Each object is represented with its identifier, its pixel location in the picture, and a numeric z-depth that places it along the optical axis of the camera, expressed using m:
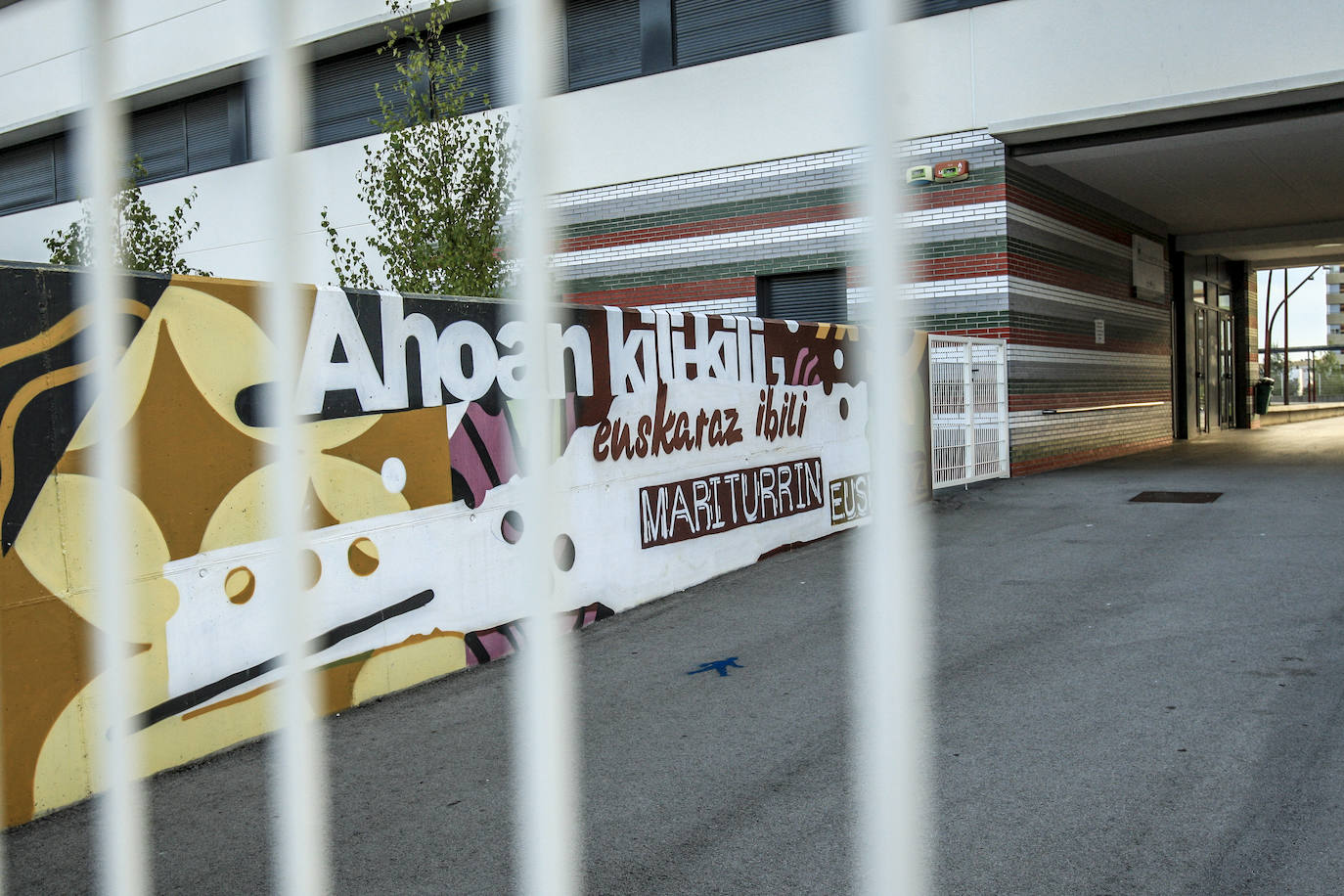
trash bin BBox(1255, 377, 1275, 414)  26.83
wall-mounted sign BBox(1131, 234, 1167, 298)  16.81
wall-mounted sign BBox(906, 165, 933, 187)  12.47
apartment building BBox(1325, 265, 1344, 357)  116.00
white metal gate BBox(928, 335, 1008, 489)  11.35
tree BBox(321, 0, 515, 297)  11.26
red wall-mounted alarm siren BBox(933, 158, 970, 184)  12.58
